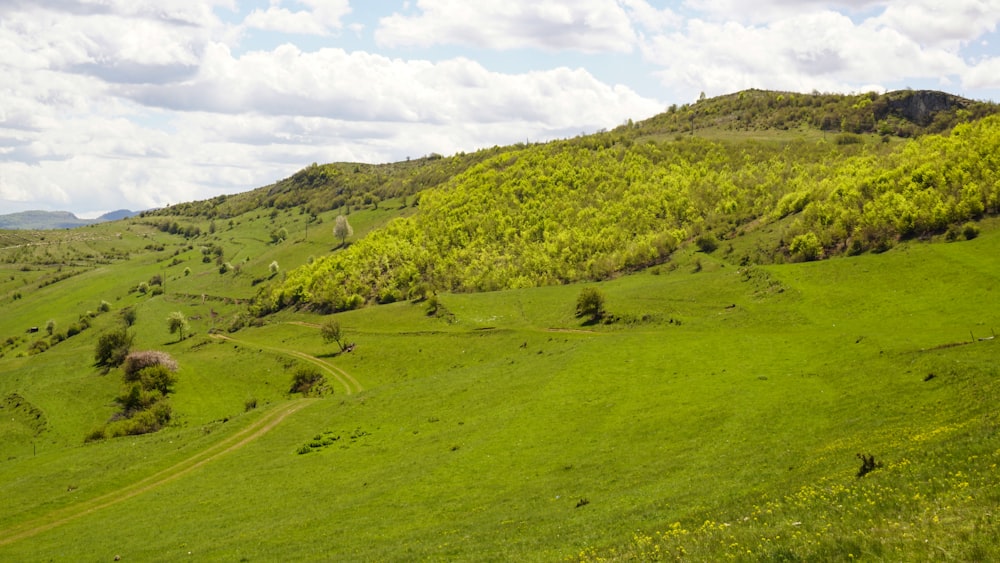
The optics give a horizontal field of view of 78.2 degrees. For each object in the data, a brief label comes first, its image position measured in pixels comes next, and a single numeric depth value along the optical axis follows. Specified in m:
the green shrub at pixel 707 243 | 147.00
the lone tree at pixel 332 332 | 122.50
